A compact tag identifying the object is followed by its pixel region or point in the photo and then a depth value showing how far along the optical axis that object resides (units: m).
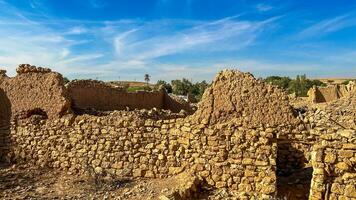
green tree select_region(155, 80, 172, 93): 53.09
